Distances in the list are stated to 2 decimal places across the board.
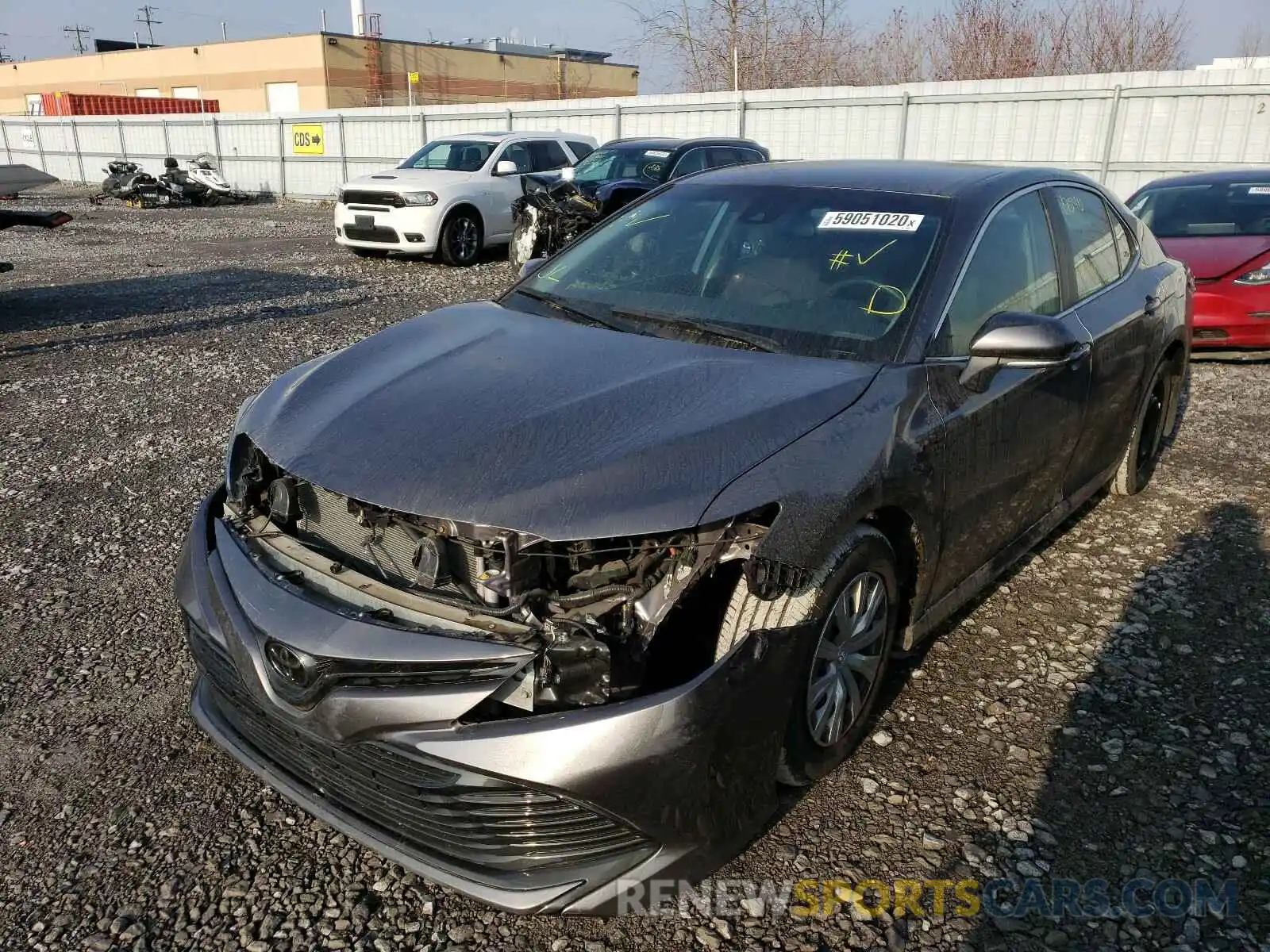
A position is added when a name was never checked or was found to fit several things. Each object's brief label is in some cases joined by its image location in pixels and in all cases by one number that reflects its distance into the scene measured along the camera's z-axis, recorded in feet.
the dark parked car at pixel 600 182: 37.86
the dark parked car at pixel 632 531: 6.67
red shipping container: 116.67
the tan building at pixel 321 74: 154.30
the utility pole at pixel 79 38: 263.90
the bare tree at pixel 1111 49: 93.20
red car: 23.54
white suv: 41.91
